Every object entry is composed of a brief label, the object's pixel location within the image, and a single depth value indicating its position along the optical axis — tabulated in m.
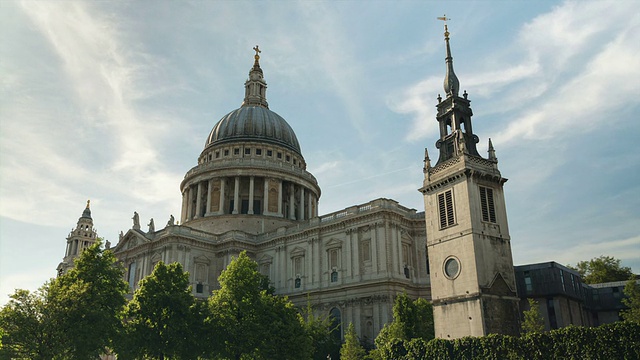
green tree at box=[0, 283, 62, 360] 32.31
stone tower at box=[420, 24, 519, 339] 33.09
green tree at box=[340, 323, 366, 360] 42.66
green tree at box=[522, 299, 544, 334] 32.44
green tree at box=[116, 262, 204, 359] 36.47
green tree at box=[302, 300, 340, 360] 46.59
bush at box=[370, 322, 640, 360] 25.83
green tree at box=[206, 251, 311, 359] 38.22
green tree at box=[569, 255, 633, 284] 68.06
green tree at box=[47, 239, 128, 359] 33.38
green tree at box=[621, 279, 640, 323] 43.38
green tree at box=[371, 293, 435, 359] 39.44
